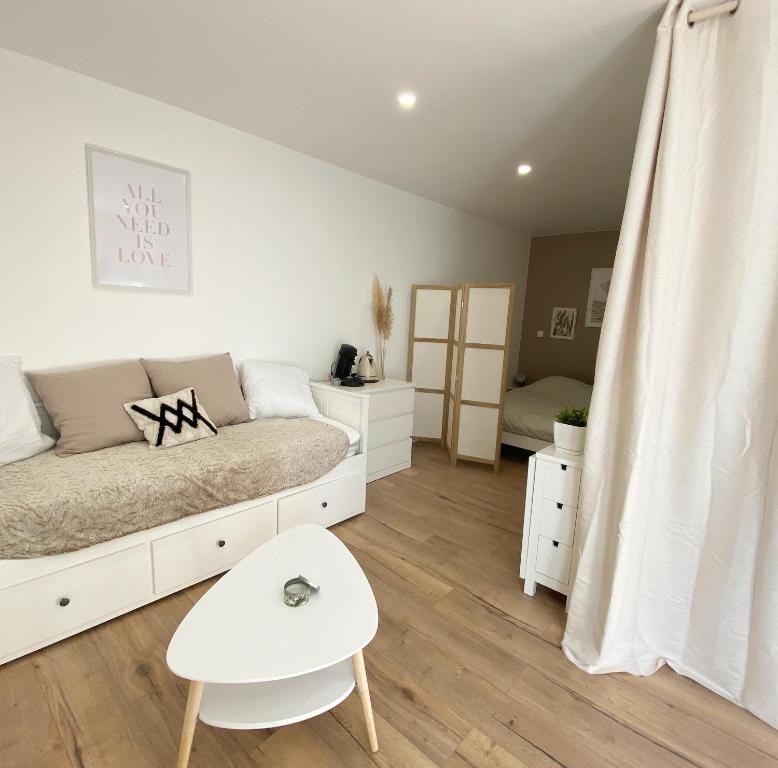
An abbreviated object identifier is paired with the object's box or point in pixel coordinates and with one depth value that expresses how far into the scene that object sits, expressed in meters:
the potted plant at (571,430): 1.81
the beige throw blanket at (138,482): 1.43
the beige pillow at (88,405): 1.86
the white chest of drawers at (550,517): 1.76
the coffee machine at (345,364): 3.19
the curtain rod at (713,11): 1.25
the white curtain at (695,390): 1.26
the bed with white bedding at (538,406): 3.63
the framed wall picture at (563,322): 4.98
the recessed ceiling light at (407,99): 2.02
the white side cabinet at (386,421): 2.96
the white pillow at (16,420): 1.72
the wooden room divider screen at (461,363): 3.41
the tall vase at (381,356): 3.73
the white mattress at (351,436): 2.52
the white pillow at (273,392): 2.55
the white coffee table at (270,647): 0.99
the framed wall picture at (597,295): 4.70
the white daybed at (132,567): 1.42
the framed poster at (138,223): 2.09
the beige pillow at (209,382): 2.22
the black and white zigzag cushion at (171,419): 1.98
